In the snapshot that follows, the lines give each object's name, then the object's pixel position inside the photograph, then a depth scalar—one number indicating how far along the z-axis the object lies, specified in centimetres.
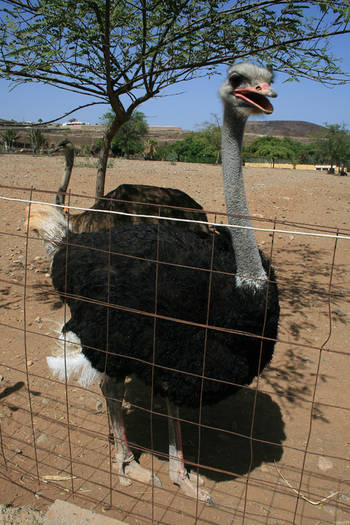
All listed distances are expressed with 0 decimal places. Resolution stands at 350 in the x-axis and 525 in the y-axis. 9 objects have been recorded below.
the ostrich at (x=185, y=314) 253
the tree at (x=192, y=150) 3928
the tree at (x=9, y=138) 3310
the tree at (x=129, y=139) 3694
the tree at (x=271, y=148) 5409
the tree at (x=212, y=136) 4603
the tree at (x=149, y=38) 436
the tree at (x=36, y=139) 2976
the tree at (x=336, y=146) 3353
